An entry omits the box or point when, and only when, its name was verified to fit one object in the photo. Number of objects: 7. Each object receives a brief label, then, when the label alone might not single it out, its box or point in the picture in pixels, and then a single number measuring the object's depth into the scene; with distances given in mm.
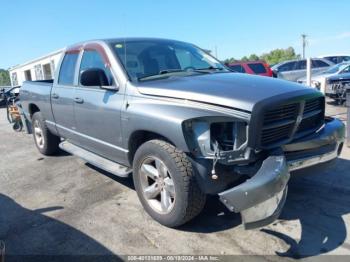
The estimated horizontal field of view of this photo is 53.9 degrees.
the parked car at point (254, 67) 14812
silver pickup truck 2850
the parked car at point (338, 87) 11152
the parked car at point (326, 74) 12633
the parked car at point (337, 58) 20633
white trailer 30925
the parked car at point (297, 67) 18266
